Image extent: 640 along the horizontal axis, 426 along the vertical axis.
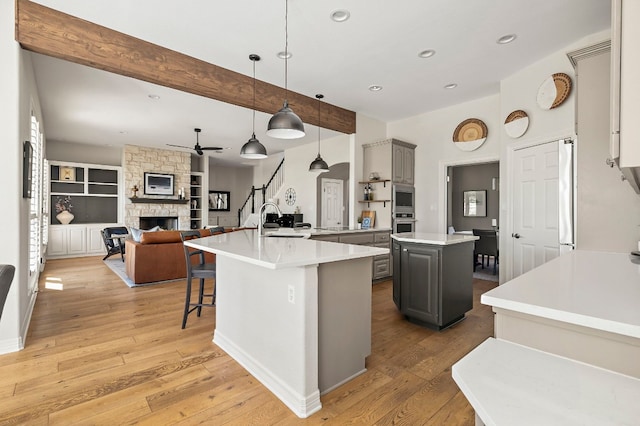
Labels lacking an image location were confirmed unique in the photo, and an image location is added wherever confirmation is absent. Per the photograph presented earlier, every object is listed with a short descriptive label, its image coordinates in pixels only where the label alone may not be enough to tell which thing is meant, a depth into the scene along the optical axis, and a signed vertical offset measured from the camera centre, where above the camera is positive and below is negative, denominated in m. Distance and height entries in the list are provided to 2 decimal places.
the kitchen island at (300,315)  1.91 -0.71
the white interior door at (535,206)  3.75 +0.08
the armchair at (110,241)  7.15 -0.68
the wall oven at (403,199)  5.73 +0.25
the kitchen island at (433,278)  3.10 -0.67
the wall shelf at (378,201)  5.79 +0.21
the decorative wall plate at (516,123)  4.12 +1.19
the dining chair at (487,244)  5.86 -0.59
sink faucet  3.36 -0.17
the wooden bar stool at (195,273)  3.15 -0.61
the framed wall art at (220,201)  11.62 +0.41
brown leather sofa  4.96 -0.74
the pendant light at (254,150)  3.96 +0.77
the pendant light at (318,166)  5.52 +0.80
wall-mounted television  8.50 +0.77
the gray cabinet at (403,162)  5.73 +0.94
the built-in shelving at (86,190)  7.85 +0.55
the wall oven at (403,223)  5.78 -0.19
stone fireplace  8.27 +0.84
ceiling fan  6.84 +1.51
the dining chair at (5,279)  1.11 -0.25
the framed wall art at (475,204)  8.16 +0.23
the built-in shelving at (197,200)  9.59 +0.36
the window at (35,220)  3.80 -0.11
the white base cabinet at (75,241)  7.51 -0.72
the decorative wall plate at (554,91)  3.65 +1.45
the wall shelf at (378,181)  5.73 +0.57
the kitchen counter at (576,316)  0.91 -0.30
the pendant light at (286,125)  2.80 +0.78
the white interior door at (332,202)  8.26 +0.27
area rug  4.98 -1.11
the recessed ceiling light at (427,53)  3.67 +1.87
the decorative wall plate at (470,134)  5.16 +1.31
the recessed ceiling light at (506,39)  3.36 +1.87
